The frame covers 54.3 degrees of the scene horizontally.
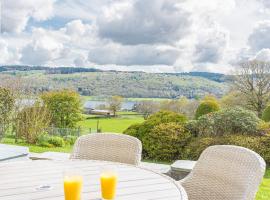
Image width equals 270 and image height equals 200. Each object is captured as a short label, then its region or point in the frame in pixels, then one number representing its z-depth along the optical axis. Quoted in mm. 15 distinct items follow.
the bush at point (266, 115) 7685
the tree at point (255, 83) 13873
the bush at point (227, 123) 4908
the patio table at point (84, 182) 1224
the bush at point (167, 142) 4959
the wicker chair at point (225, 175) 1512
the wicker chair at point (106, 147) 2003
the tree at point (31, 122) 6664
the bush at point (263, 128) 4867
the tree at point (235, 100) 14078
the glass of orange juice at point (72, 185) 1053
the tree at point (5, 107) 6237
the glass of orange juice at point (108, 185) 1097
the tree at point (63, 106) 9579
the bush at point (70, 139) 7598
